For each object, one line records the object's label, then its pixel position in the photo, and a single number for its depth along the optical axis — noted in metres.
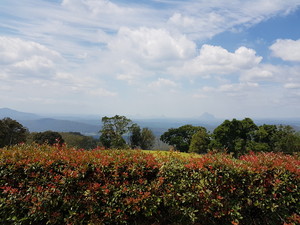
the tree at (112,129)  40.19
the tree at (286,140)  35.06
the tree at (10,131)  30.66
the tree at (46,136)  38.78
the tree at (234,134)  36.91
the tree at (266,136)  36.98
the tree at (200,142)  38.75
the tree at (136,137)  45.12
